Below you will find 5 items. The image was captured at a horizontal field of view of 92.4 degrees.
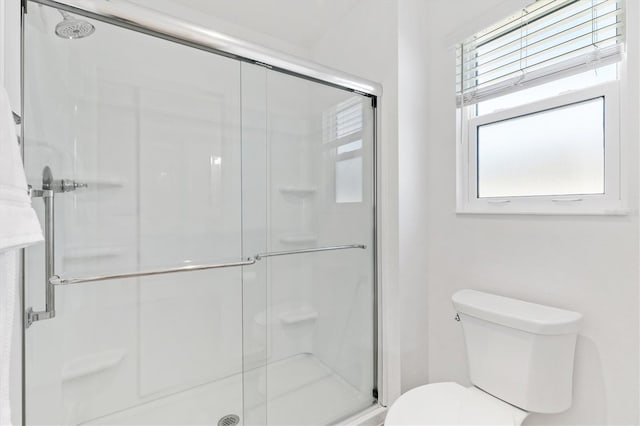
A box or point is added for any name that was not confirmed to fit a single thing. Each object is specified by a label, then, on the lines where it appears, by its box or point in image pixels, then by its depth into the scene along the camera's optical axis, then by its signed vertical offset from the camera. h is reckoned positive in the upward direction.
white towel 0.53 -0.02
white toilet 1.02 -0.56
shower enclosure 1.05 -0.07
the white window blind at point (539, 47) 1.08 +0.68
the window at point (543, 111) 1.07 +0.41
